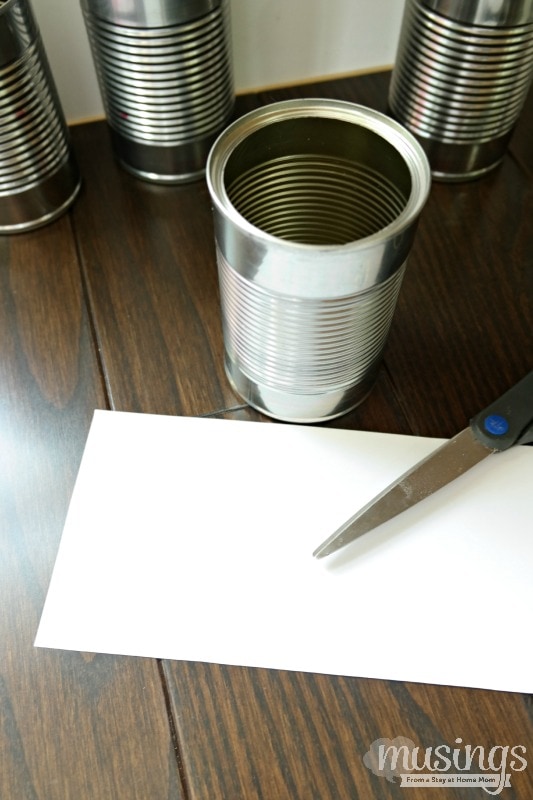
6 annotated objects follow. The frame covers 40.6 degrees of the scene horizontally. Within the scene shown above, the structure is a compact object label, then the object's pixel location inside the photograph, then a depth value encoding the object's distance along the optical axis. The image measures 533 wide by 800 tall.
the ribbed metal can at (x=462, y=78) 0.48
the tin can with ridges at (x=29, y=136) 0.45
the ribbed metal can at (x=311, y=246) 0.34
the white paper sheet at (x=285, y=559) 0.38
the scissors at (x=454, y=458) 0.40
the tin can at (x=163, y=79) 0.46
